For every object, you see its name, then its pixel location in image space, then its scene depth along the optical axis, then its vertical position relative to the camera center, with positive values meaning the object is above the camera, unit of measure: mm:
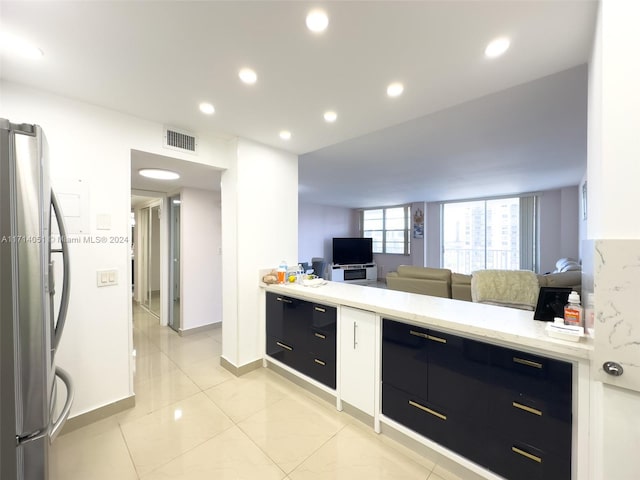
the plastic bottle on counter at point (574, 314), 1214 -365
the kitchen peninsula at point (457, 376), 1167 -795
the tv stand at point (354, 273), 7883 -1126
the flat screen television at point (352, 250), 8211 -440
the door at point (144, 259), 4945 -443
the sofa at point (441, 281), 2895 -583
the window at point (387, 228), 8172 +281
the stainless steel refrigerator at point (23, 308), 896 -254
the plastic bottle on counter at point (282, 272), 2693 -373
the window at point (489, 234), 6195 +62
